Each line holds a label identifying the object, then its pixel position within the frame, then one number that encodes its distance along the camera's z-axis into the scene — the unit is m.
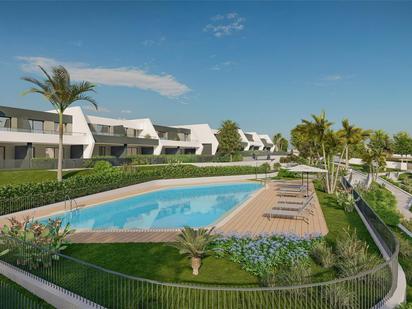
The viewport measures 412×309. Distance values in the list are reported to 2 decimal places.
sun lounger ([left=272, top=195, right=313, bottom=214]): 15.55
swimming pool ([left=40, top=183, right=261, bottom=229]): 15.99
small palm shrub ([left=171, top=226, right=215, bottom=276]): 7.90
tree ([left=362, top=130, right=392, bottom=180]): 33.84
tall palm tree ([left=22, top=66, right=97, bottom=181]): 21.22
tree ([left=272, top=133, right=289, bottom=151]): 103.00
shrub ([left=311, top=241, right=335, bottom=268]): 8.17
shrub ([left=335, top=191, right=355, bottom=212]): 16.08
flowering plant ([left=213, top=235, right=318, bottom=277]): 8.30
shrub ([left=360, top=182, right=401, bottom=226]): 13.54
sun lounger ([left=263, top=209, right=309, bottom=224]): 13.96
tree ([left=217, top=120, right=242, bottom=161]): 52.94
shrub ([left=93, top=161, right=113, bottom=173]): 27.15
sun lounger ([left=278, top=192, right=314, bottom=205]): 16.91
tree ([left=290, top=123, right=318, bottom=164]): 47.53
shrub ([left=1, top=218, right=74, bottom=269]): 7.86
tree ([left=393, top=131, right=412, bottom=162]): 58.62
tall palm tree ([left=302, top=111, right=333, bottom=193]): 22.14
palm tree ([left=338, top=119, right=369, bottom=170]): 22.81
